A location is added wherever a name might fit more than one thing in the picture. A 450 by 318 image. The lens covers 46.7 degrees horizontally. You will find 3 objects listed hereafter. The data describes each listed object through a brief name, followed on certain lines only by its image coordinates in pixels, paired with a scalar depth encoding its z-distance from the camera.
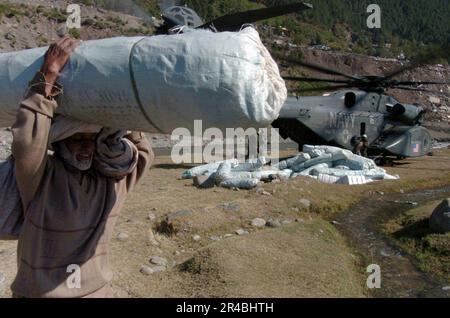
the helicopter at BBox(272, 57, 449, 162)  14.52
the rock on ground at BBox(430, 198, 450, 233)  7.01
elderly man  2.24
